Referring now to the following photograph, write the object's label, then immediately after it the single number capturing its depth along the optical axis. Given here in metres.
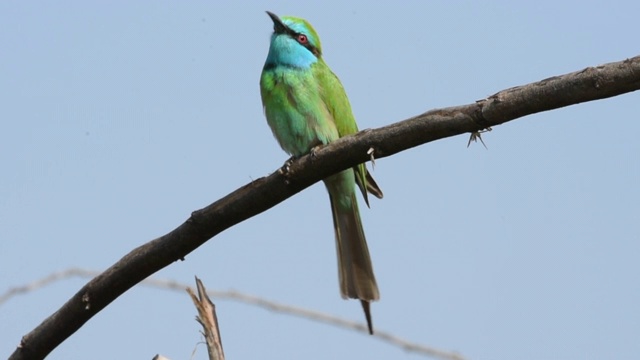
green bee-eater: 8.11
